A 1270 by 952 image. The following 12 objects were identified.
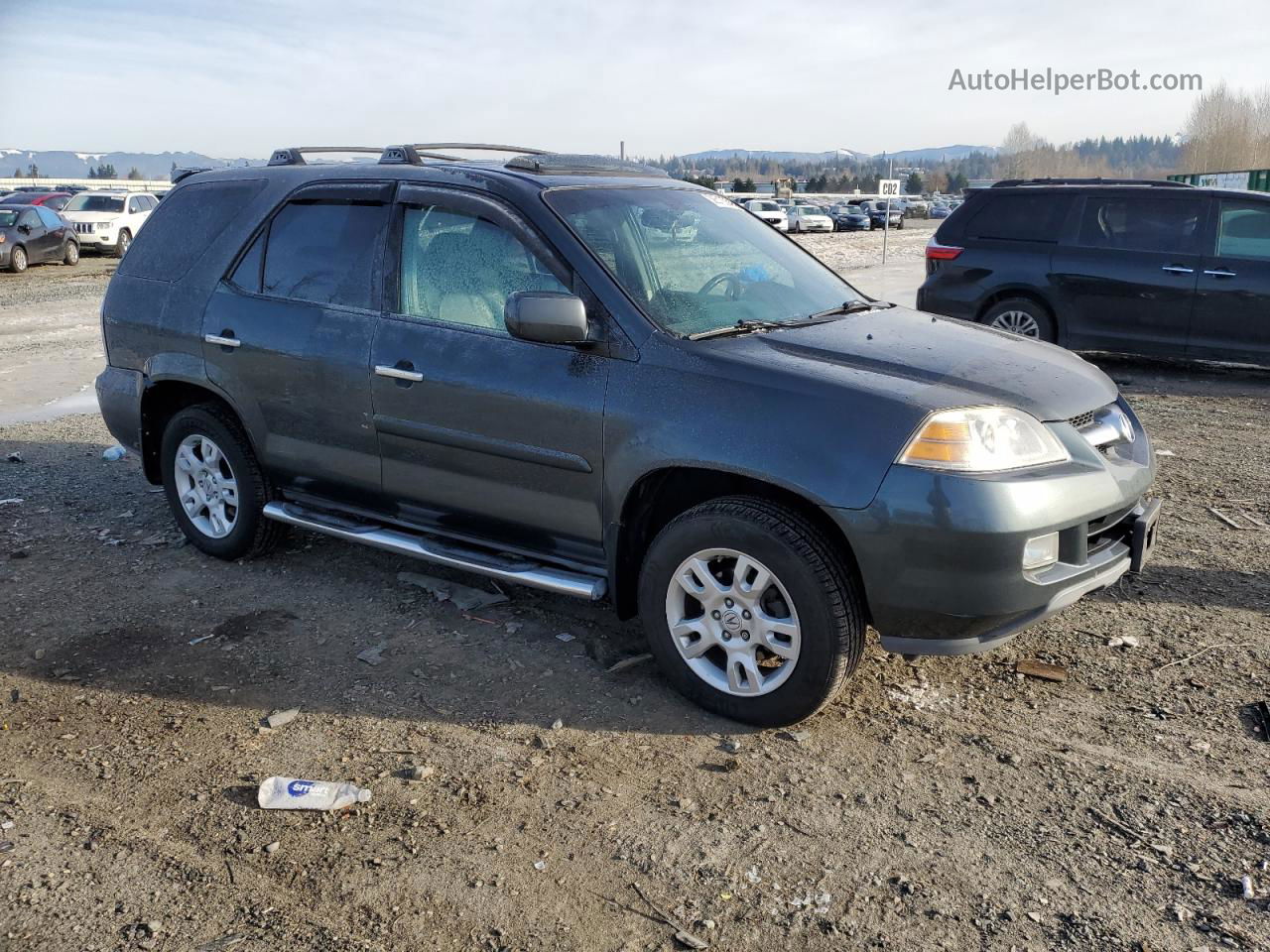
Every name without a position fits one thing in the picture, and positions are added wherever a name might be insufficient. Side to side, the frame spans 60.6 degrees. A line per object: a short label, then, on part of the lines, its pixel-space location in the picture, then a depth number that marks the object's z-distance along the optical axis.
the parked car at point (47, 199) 30.84
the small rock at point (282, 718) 3.88
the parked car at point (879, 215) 58.28
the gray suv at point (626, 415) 3.49
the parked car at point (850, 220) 54.47
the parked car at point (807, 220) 49.34
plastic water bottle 3.36
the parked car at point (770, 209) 42.47
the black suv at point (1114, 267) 9.56
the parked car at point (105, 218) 27.30
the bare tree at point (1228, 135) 84.88
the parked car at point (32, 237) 23.11
